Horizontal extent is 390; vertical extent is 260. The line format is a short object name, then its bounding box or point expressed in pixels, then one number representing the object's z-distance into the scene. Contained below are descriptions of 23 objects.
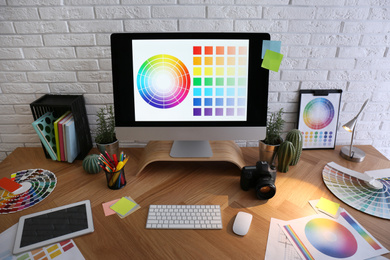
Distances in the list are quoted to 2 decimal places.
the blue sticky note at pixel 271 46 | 1.08
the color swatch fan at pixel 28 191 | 1.04
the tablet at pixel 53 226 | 0.87
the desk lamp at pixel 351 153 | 1.27
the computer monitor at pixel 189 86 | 1.08
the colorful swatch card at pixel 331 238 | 0.84
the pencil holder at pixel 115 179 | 1.11
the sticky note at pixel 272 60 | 1.08
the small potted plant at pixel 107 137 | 1.30
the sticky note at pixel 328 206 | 1.00
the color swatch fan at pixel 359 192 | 1.01
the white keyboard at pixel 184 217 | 0.94
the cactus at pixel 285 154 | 1.20
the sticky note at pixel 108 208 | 1.00
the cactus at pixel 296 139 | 1.25
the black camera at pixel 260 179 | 1.05
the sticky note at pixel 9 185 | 1.11
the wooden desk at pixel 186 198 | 0.86
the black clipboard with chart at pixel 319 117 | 1.39
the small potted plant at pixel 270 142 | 1.27
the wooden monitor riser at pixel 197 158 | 1.21
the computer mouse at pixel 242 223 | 0.91
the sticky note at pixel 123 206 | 1.01
